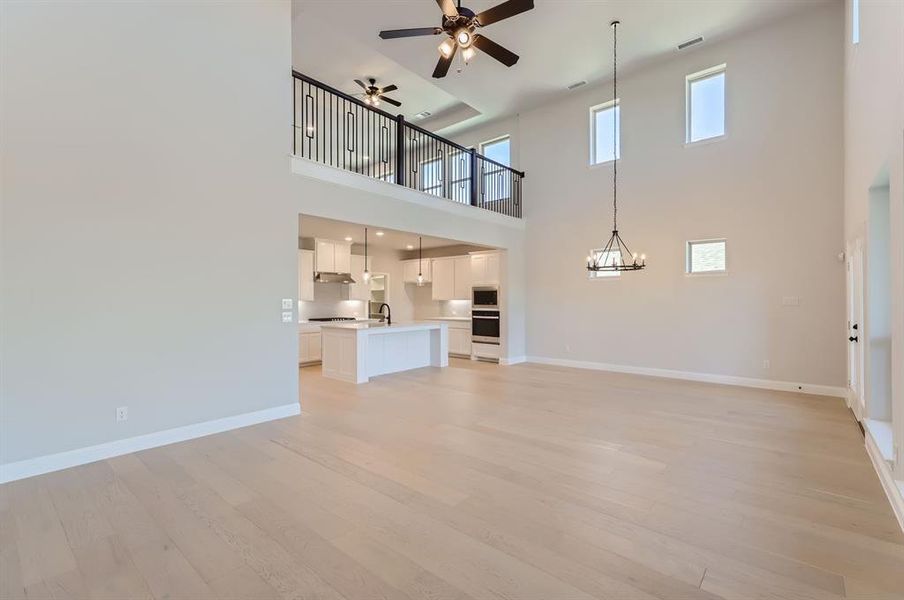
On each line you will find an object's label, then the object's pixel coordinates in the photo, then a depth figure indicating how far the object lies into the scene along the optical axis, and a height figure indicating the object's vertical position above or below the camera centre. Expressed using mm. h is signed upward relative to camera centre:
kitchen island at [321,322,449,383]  6320 -847
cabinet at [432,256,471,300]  9062 +473
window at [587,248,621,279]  7305 +735
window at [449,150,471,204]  8562 +2644
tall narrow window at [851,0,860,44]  3996 +2788
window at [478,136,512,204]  8492 +2424
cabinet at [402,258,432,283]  9797 +721
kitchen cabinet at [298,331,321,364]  7948 -951
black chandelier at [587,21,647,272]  7102 +844
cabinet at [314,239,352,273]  8227 +891
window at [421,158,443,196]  9566 +3042
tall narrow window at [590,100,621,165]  7312 +3045
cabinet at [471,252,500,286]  8367 +631
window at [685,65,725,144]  6352 +3073
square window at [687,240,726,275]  6293 +653
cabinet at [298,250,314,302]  8008 +480
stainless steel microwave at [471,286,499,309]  8398 +36
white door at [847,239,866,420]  3982 -315
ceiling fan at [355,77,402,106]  7399 +3808
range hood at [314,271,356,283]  8242 +450
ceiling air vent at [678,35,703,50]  6098 +3851
